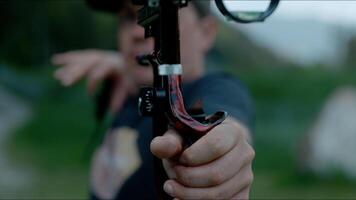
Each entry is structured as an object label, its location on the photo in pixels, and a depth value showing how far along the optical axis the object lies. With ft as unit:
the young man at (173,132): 2.40
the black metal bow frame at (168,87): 2.37
